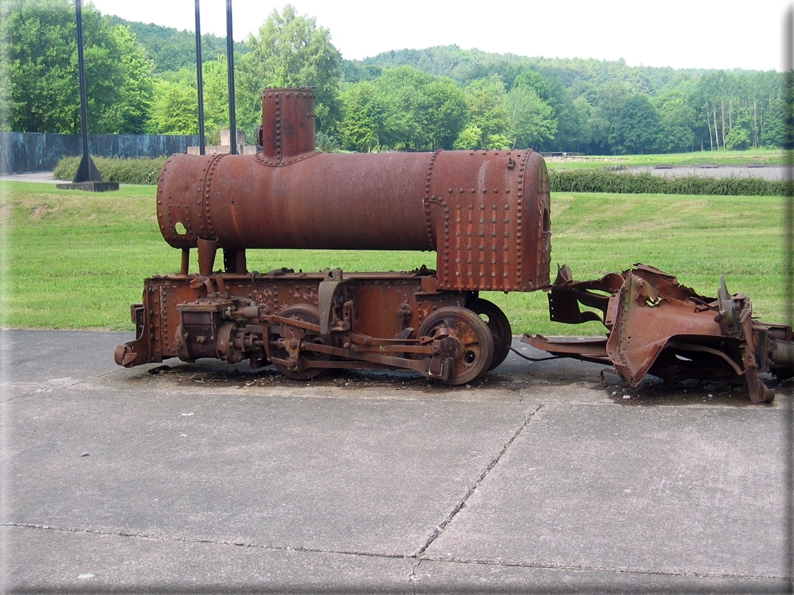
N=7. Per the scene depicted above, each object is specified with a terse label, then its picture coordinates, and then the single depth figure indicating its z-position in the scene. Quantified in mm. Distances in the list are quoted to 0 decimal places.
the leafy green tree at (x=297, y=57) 55500
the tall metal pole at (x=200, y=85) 21584
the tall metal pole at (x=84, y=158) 27741
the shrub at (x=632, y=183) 33175
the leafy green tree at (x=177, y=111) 74812
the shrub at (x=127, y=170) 37938
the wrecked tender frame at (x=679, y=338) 7211
